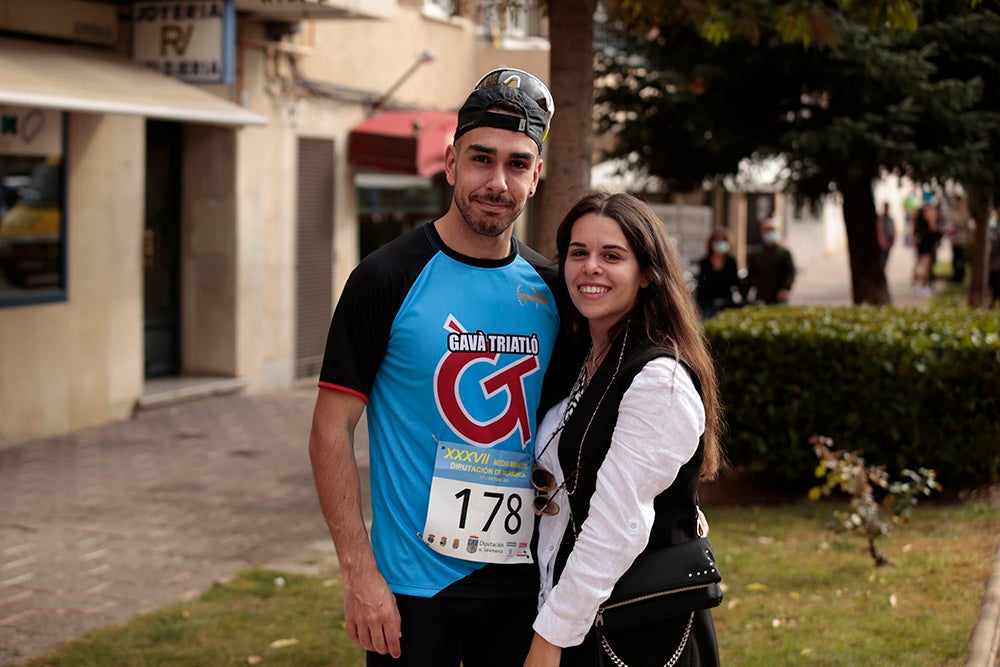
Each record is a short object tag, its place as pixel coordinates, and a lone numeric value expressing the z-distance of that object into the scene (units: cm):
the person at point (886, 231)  2363
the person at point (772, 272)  1441
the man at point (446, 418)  290
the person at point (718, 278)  1481
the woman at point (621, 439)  266
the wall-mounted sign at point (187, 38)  1091
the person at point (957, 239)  2572
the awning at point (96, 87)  848
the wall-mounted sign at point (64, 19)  994
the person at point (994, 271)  2197
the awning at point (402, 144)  1438
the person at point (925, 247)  2523
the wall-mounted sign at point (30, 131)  1006
